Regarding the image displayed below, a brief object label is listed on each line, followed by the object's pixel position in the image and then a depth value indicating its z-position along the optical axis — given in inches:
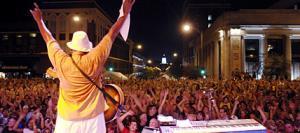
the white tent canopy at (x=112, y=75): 764.5
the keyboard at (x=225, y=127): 101.4
